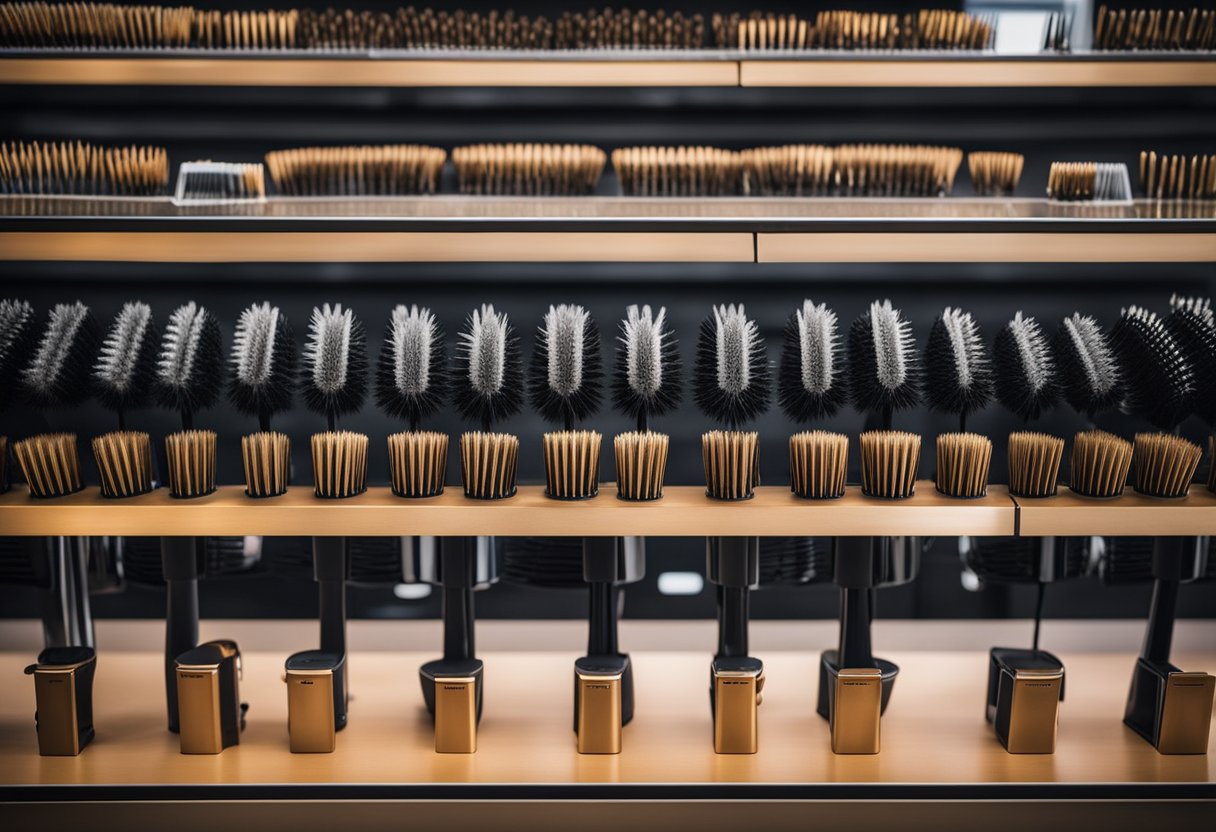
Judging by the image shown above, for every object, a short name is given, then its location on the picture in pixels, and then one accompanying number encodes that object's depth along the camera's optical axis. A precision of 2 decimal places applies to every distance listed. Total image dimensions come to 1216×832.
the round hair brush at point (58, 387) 1.57
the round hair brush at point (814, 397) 1.56
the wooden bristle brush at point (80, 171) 1.74
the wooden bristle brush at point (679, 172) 1.76
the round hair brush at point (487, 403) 1.57
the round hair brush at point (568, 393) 1.56
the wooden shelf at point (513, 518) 1.54
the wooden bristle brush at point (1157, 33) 1.78
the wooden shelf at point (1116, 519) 1.53
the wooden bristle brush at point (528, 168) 1.77
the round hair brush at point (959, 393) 1.57
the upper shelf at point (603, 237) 1.58
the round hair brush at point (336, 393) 1.58
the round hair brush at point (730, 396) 1.56
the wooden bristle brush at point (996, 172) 1.81
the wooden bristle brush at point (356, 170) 1.77
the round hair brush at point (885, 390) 1.56
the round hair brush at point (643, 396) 1.56
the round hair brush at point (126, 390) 1.57
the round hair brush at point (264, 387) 1.58
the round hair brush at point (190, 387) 1.58
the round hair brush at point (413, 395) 1.58
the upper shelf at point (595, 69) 1.74
